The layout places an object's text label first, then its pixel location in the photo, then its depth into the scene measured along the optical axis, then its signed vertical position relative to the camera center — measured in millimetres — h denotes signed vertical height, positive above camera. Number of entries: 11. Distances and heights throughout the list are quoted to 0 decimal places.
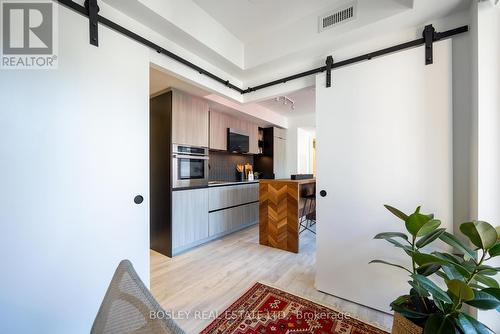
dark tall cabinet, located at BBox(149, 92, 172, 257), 2793 -122
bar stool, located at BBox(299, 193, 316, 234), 3454 -800
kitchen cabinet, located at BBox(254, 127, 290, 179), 5035 +240
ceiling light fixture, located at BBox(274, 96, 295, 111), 3904 +1303
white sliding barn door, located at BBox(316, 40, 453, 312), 1521 +45
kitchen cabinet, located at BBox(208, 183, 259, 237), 3354 -786
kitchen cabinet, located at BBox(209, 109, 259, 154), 3701 +790
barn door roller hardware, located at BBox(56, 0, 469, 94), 1330 +982
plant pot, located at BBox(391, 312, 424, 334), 993 -834
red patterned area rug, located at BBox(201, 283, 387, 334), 1494 -1223
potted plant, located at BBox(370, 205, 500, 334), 838 -532
